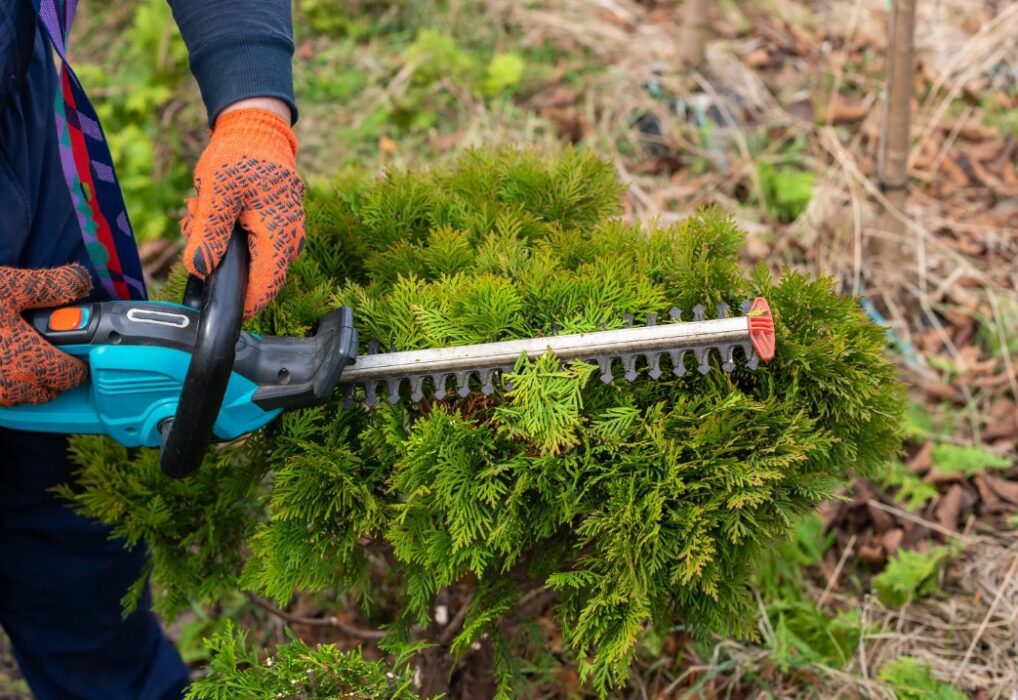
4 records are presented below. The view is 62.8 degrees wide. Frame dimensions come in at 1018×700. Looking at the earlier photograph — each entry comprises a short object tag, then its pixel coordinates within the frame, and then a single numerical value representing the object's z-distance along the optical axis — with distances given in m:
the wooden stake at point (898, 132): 2.82
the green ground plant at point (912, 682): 2.13
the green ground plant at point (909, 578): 2.41
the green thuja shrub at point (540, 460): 1.47
